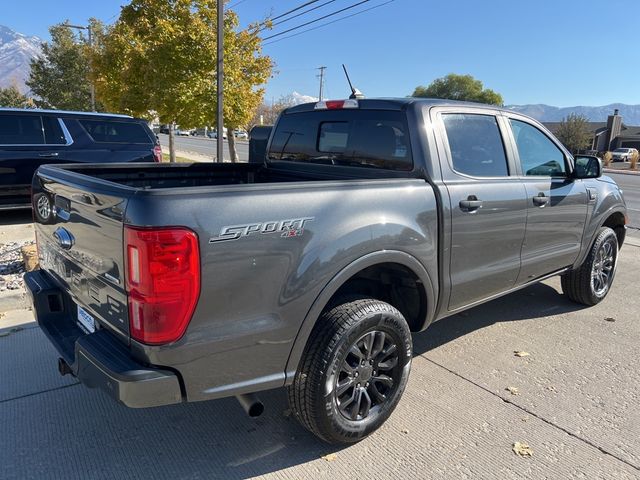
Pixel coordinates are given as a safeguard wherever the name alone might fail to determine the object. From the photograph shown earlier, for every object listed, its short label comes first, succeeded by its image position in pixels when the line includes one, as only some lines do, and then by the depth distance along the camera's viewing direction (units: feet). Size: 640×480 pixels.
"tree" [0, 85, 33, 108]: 112.27
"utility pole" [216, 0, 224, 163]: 34.83
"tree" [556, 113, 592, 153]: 209.26
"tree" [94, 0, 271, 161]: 41.70
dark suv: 25.93
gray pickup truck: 6.90
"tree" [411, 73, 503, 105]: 279.08
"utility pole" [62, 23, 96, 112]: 75.97
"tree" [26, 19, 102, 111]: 86.21
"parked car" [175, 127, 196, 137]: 269.56
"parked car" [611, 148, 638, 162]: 192.30
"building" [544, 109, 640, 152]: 248.52
